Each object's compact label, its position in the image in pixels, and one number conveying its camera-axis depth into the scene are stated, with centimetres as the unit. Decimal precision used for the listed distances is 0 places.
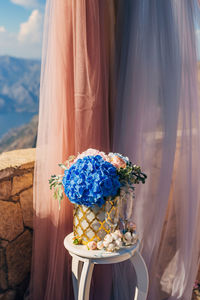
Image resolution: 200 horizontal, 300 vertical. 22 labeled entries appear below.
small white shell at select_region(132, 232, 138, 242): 120
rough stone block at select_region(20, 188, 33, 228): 159
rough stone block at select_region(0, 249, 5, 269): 146
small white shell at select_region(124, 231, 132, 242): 118
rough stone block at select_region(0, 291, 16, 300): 149
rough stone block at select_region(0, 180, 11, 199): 145
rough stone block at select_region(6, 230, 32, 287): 151
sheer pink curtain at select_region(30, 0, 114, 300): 135
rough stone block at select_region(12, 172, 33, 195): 154
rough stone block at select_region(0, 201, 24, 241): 146
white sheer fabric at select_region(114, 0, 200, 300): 149
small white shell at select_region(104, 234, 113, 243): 112
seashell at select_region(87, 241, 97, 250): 114
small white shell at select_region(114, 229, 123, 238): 115
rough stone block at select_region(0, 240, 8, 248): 146
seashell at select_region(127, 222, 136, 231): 122
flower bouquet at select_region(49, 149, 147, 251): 109
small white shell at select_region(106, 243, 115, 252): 112
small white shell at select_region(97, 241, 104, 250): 113
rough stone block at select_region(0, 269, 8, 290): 148
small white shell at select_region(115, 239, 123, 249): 113
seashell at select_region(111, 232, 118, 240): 113
